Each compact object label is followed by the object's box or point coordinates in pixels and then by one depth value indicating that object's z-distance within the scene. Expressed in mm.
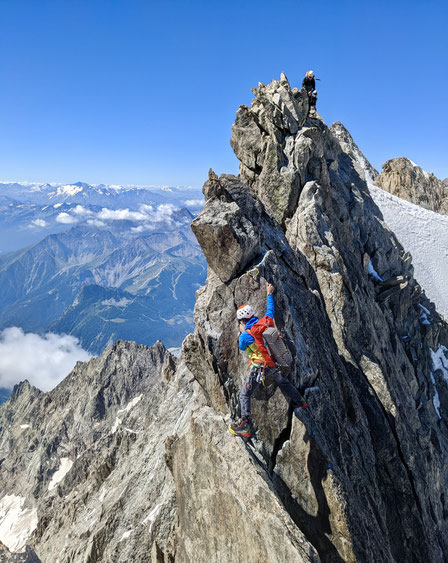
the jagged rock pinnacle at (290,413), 11133
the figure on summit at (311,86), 32688
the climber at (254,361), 11062
